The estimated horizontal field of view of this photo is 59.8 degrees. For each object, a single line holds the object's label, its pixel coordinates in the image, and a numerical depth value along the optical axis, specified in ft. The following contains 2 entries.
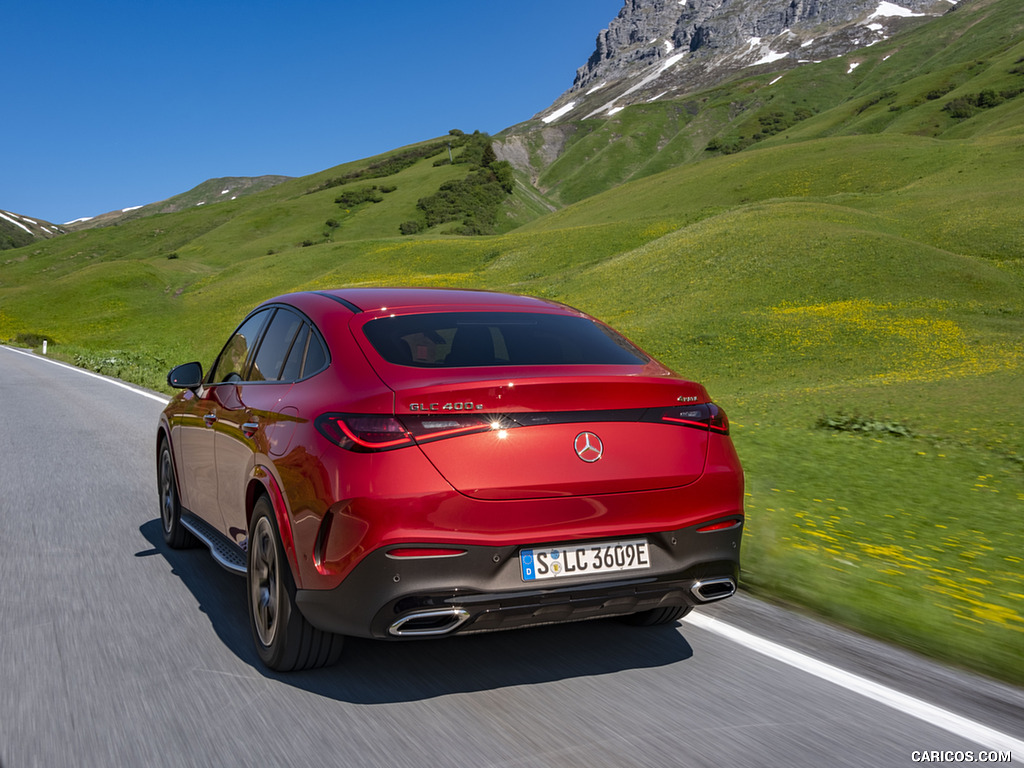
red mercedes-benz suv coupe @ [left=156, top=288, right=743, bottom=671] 10.80
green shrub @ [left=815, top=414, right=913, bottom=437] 36.40
